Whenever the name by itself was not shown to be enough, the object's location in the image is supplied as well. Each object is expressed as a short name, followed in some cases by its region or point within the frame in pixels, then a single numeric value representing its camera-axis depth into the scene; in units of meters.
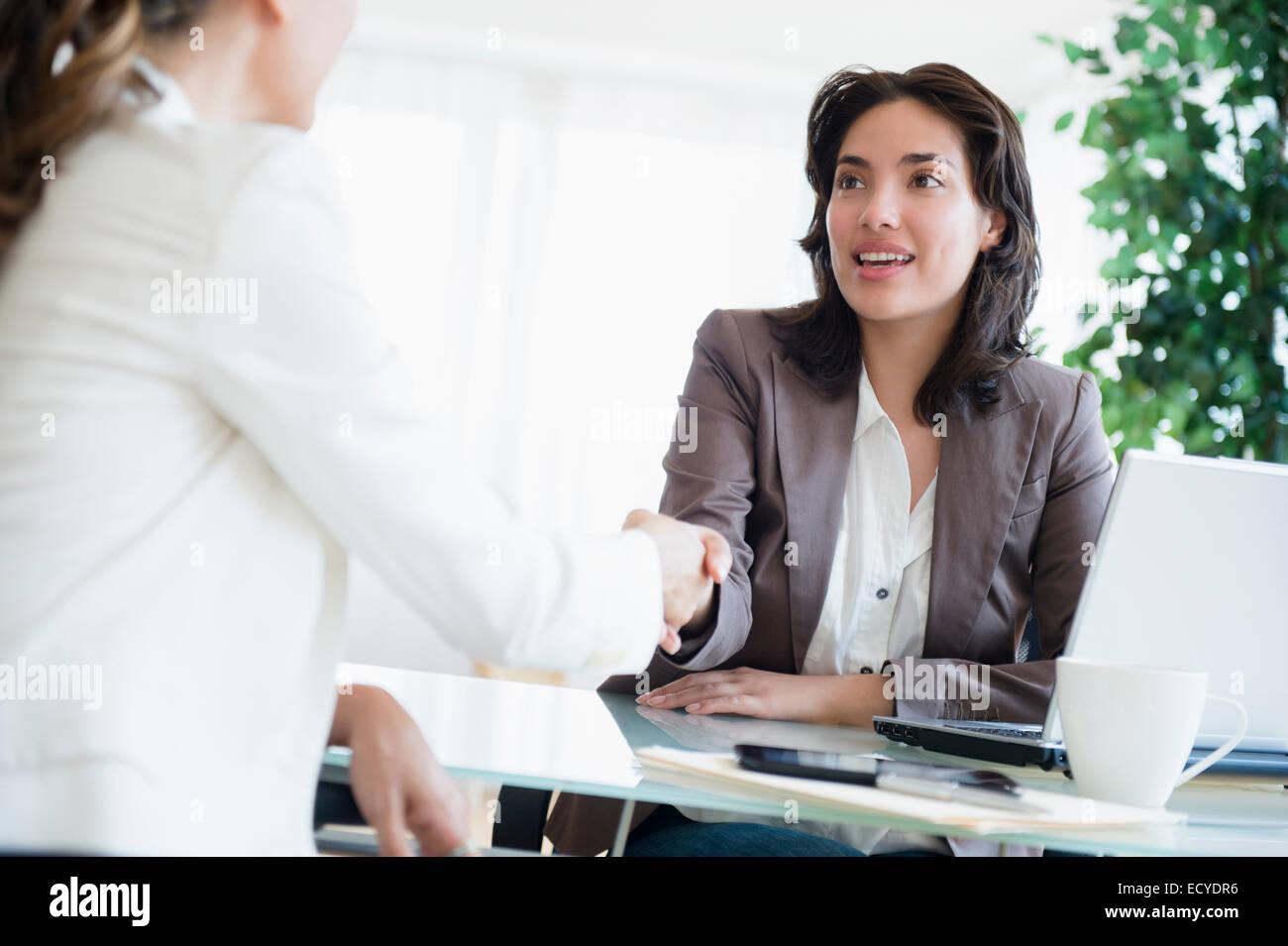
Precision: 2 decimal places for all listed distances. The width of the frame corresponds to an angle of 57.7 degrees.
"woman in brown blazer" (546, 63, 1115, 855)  1.46
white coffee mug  0.98
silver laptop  1.15
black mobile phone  0.92
